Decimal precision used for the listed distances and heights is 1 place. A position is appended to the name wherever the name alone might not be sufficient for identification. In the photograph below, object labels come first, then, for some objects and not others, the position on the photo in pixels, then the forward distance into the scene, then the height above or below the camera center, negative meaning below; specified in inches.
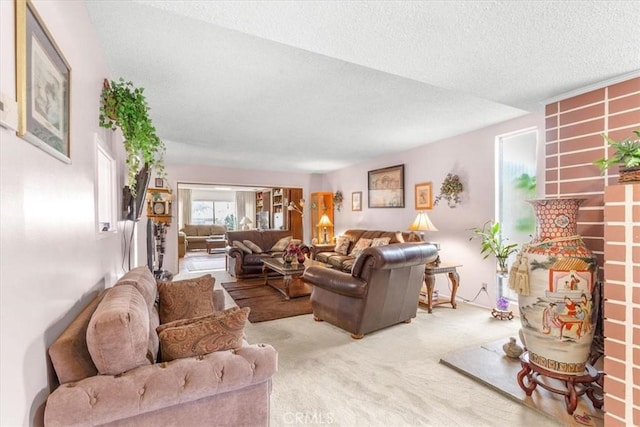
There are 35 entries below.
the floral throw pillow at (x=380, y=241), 188.9 -20.2
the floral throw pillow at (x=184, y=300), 83.9 -26.9
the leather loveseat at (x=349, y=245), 184.8 -26.5
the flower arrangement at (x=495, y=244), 131.3 -15.8
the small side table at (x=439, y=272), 142.8 -34.3
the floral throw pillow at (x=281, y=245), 245.2 -29.7
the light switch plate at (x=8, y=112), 28.5 +10.3
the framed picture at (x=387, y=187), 202.1 +17.7
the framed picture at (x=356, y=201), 245.8 +8.8
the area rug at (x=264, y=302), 140.1 -51.1
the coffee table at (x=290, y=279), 164.2 -40.3
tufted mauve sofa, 38.4 -25.3
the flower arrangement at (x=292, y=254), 180.2 -27.5
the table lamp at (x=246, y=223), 450.6 -19.2
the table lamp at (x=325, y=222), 269.6 -10.6
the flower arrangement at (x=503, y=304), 133.6 -43.7
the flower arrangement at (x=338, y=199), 271.1 +11.2
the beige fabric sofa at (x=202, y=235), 401.9 -35.3
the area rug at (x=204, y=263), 271.6 -55.4
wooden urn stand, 70.5 -45.4
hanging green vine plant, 71.7 +23.9
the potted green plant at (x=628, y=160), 60.3 +11.2
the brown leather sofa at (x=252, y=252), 221.9 -33.8
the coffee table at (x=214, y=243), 387.5 -44.6
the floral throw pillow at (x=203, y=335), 49.8 -22.5
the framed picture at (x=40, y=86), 32.4 +16.8
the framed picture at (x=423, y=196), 179.1 +9.5
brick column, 58.9 -20.0
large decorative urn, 70.9 -20.6
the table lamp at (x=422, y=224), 160.8 -7.6
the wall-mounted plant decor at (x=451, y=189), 159.8 +12.2
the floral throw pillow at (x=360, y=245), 202.8 -24.7
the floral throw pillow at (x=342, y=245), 221.9 -27.0
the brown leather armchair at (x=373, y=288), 108.2 -31.5
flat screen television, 87.4 +4.5
